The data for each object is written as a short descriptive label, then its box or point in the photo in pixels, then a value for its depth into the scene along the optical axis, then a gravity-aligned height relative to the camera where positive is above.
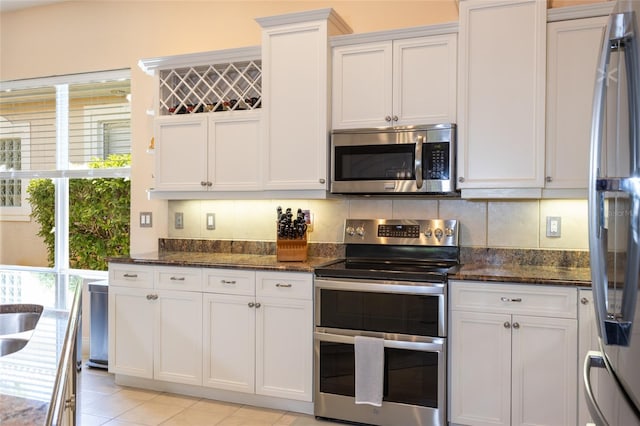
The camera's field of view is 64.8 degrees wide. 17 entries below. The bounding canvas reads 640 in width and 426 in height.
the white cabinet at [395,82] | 2.98 +0.78
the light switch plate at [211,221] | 3.87 -0.10
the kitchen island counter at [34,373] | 0.92 -0.38
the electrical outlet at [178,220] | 3.97 -0.09
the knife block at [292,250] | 3.28 -0.27
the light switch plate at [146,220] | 4.09 -0.09
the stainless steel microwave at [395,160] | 2.94 +0.30
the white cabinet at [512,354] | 2.49 -0.73
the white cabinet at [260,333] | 2.97 -0.76
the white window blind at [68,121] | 4.34 +0.78
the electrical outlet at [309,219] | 3.56 -0.07
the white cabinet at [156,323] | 3.24 -0.75
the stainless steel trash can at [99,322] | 3.76 -0.85
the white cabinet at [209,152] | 3.42 +0.40
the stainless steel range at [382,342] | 2.67 -0.72
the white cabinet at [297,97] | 3.19 +0.72
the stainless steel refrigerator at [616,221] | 1.13 -0.03
